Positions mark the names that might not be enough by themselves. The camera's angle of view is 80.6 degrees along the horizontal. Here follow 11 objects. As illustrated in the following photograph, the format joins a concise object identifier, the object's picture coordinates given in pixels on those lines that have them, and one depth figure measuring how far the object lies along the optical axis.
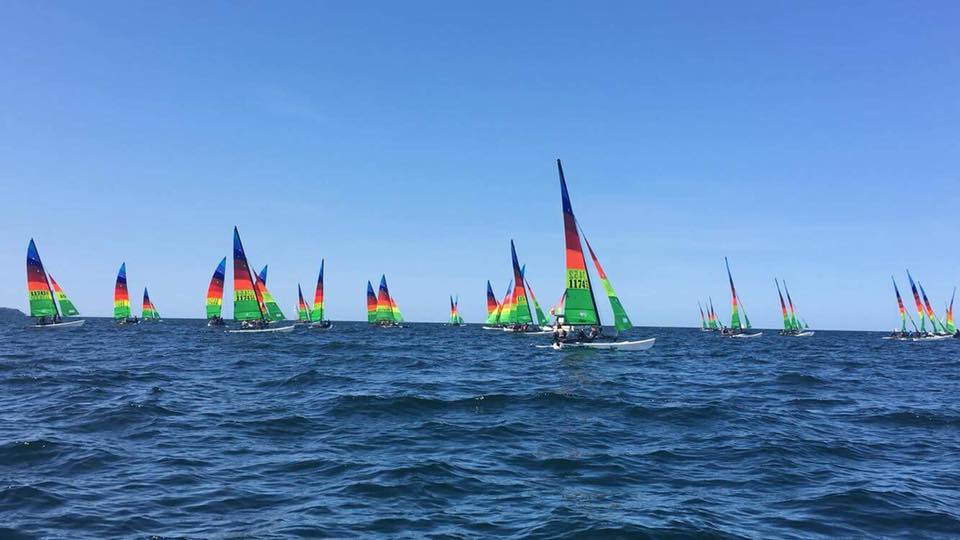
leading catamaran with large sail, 40.09
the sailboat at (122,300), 86.81
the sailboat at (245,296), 61.97
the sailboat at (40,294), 65.81
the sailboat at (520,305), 73.81
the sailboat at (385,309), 104.51
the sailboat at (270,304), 78.19
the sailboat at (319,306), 92.49
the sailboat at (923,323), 92.00
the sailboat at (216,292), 74.50
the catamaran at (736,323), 98.26
